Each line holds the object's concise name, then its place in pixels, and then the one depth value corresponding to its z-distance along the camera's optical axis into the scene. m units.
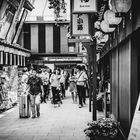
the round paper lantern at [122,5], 6.67
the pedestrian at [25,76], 18.23
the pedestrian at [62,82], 23.53
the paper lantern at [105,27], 10.39
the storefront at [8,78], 16.56
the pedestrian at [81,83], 18.05
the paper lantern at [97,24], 13.23
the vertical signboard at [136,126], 5.55
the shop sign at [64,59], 42.91
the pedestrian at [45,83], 21.20
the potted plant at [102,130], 7.08
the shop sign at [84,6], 8.75
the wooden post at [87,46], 14.85
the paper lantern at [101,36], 14.27
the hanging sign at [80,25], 13.08
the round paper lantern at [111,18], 8.55
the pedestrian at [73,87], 21.03
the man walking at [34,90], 14.22
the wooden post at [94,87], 10.71
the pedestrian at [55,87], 18.89
